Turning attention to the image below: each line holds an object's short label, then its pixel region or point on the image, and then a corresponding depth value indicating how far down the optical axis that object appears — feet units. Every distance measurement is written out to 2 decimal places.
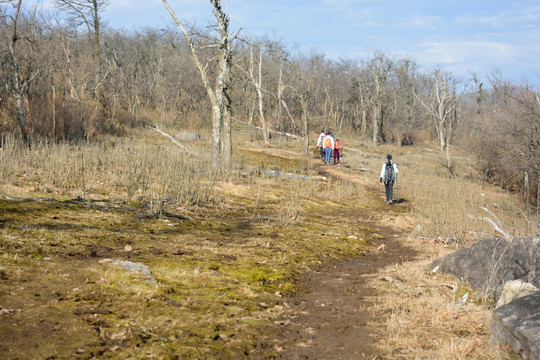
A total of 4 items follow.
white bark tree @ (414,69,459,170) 149.48
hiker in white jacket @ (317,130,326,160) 87.80
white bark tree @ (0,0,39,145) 46.67
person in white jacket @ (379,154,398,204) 54.03
